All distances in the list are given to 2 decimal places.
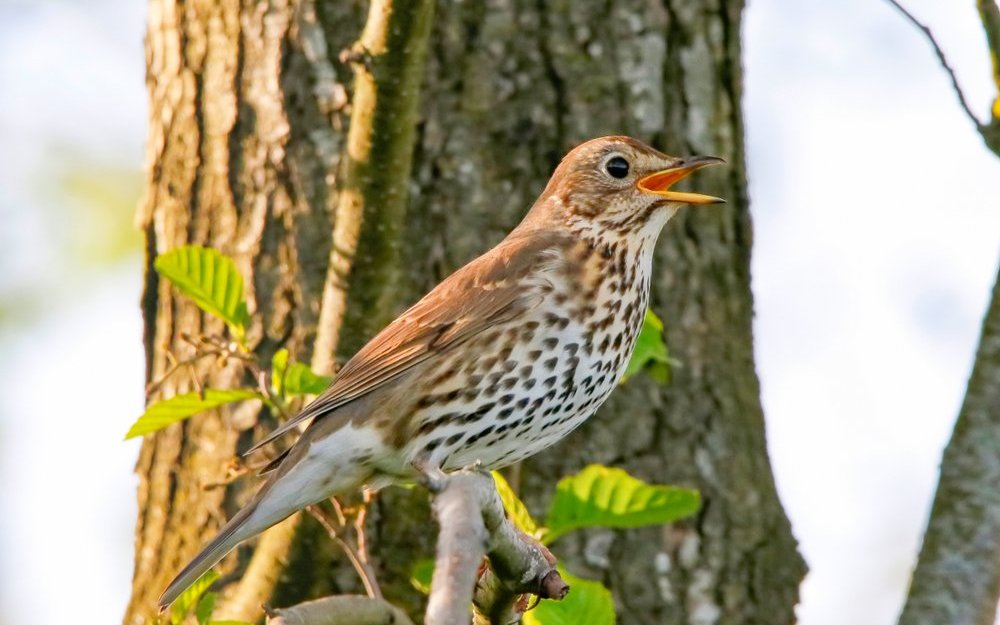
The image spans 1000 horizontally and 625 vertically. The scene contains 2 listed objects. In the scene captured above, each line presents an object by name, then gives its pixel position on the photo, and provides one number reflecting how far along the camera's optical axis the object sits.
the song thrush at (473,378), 8.95
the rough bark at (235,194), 10.96
